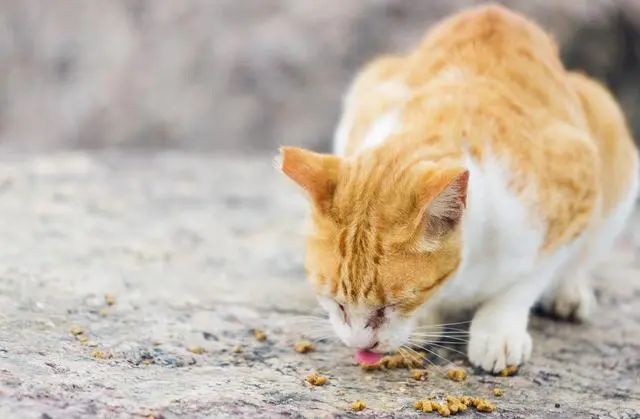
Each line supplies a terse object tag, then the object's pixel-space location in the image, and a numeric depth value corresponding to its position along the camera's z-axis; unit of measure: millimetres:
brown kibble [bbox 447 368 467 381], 2307
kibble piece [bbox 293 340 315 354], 2441
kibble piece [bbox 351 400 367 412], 2020
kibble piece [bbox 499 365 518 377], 2381
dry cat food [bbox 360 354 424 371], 2361
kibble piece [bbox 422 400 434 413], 2049
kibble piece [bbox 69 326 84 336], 2336
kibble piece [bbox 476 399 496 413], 2100
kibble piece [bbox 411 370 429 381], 2289
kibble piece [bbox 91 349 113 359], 2182
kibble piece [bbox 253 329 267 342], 2515
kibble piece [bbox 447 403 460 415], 2064
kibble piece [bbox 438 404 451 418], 2047
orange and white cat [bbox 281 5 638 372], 2143
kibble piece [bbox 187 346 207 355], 2350
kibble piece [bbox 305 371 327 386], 2178
